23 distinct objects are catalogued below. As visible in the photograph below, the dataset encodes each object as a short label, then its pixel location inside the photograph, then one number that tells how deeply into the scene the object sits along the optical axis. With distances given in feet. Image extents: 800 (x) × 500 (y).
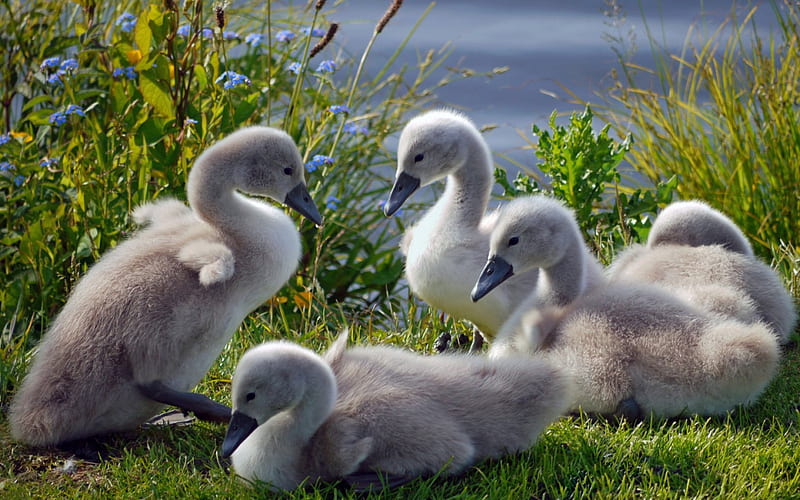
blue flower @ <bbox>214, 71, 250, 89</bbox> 39.99
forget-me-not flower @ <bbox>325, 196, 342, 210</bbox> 44.43
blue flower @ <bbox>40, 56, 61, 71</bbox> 42.72
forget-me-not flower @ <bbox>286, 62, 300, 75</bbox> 44.01
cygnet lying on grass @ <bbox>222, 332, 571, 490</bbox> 25.46
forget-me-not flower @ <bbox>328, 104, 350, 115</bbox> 43.32
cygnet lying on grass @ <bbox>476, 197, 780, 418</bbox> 29.55
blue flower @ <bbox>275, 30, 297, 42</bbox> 47.03
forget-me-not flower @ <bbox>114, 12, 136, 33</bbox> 45.57
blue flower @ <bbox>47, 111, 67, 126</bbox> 40.70
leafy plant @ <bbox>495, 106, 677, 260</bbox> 44.60
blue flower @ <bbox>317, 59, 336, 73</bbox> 44.46
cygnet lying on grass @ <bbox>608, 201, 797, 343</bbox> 34.17
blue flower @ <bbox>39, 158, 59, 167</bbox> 42.11
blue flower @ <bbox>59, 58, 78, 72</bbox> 42.09
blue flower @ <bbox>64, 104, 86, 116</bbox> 40.24
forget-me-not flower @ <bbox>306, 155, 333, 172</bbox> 41.65
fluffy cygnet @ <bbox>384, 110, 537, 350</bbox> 34.71
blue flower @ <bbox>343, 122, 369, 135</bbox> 46.14
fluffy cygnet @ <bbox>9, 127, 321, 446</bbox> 28.84
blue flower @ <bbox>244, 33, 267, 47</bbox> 45.96
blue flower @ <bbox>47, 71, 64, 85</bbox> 42.63
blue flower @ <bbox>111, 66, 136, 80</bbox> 42.06
